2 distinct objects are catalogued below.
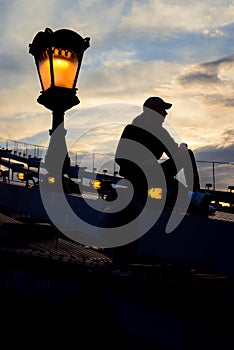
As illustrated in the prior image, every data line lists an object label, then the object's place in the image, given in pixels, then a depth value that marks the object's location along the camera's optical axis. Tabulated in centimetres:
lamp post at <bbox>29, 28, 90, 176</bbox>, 533
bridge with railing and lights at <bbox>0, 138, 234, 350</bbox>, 248
